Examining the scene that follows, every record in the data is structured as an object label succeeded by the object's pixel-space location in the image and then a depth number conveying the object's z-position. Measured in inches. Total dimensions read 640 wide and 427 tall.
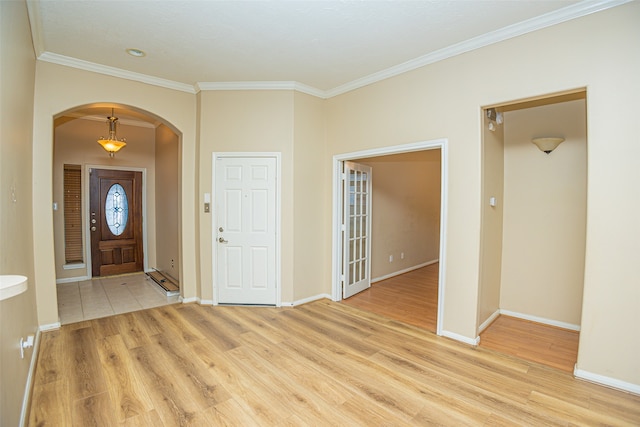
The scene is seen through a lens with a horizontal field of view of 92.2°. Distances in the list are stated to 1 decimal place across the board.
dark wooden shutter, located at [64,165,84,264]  218.5
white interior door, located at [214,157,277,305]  168.1
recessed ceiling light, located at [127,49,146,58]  129.9
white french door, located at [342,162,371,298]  182.1
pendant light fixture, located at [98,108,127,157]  196.2
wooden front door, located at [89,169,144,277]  228.8
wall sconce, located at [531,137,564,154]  139.5
